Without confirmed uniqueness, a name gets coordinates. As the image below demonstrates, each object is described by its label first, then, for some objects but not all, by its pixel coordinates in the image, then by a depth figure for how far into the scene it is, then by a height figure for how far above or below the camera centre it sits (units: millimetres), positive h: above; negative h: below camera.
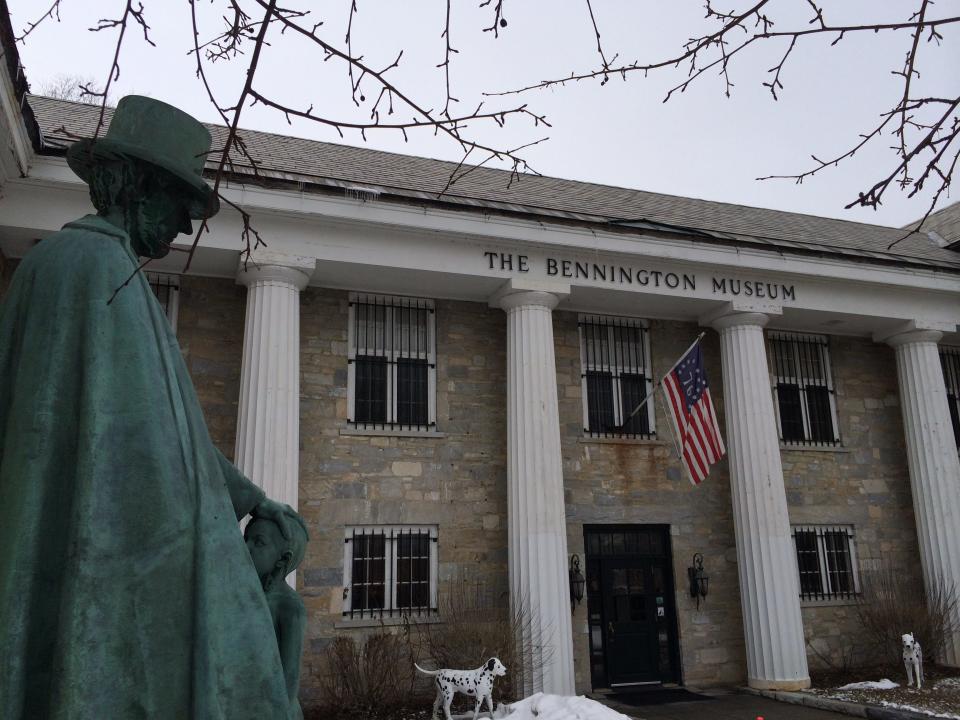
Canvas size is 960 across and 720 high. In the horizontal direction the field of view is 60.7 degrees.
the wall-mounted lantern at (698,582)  14898 -202
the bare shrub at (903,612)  14656 -795
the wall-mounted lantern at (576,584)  14008 -180
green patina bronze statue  1838 +133
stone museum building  12555 +3004
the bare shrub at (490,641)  11719 -929
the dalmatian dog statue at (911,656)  13336 -1413
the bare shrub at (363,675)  11664 -1369
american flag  12898 +2403
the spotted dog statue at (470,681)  10508 -1329
